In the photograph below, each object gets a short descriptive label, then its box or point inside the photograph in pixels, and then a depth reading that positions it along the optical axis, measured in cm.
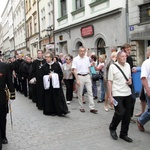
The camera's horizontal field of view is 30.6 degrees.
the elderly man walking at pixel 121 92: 494
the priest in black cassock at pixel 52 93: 737
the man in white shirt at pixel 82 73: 750
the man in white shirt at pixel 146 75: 488
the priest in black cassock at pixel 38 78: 795
